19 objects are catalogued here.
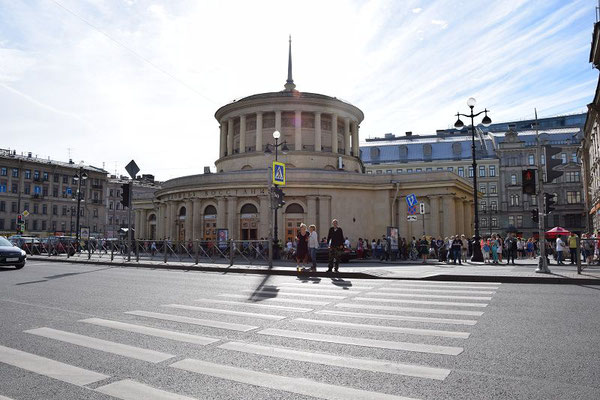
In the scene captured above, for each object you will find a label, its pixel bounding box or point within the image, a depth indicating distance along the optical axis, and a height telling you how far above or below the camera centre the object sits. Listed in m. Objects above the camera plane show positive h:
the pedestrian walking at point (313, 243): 17.86 -0.17
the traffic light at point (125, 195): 25.22 +2.42
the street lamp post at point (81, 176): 38.35 +5.51
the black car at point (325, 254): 25.66 -0.87
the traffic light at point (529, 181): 17.34 +2.22
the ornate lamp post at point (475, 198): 25.73 +2.37
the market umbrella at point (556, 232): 29.00 +0.44
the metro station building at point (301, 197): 35.62 +3.45
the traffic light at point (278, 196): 20.44 +1.95
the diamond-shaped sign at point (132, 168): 24.42 +3.84
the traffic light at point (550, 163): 16.38 +2.77
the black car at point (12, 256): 20.44 -0.80
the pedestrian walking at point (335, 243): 16.89 -0.16
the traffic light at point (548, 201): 21.62 +1.82
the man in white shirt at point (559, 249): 21.75 -0.49
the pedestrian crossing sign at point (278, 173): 21.48 +3.16
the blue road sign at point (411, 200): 24.55 +2.08
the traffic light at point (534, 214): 23.70 +1.31
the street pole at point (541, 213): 16.25 +1.01
